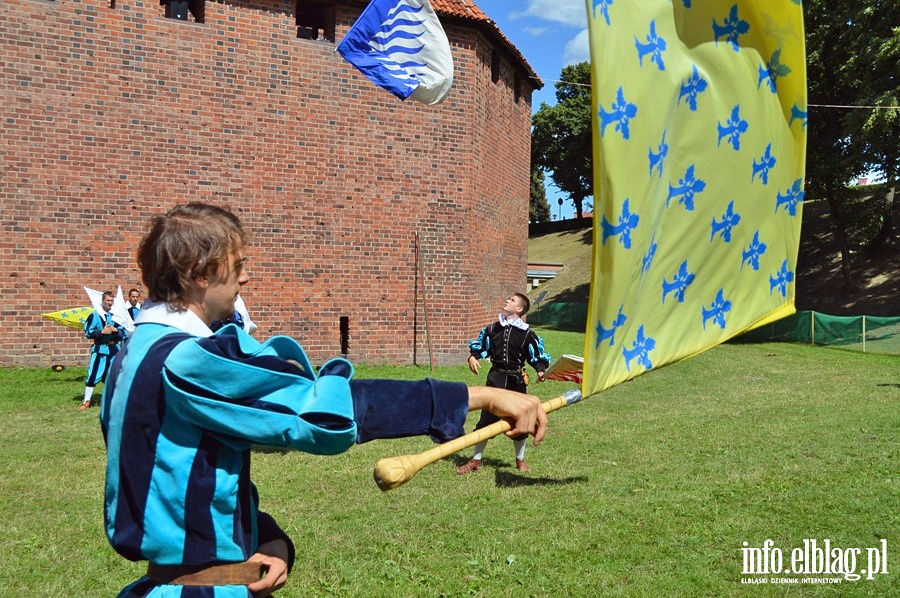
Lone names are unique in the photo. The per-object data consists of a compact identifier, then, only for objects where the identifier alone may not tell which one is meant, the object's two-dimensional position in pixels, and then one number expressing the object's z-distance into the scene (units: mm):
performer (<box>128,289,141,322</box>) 12320
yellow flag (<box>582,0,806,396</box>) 2758
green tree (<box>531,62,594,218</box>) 59125
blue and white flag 9469
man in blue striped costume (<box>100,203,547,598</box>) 1805
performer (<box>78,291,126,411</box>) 11602
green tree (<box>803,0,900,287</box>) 24484
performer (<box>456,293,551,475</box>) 8594
